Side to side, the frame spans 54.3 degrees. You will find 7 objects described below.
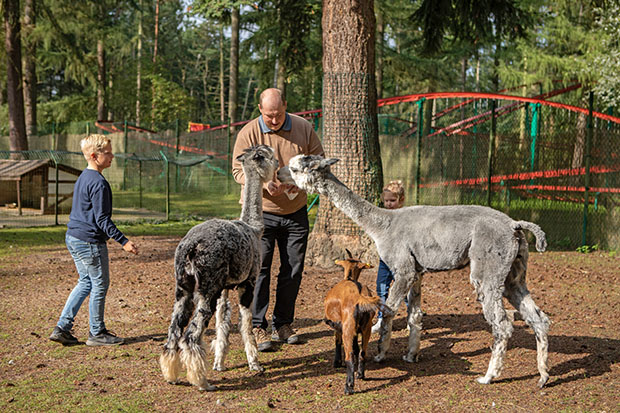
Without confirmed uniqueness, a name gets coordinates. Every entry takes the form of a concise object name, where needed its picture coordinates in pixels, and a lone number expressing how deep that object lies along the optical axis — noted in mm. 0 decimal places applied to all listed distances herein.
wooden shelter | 16109
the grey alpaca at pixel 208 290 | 4625
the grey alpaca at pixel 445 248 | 5066
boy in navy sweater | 5699
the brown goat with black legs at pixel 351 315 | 4676
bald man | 5871
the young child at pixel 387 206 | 6684
